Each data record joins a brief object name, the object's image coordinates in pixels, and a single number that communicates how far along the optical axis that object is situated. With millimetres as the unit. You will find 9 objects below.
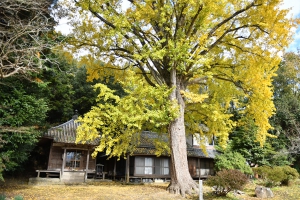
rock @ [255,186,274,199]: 10328
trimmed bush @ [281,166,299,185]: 14711
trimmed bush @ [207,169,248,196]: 8828
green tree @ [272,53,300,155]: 24922
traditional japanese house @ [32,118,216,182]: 16516
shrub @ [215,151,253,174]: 19203
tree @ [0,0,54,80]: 7742
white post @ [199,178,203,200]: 7906
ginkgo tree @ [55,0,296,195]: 10156
